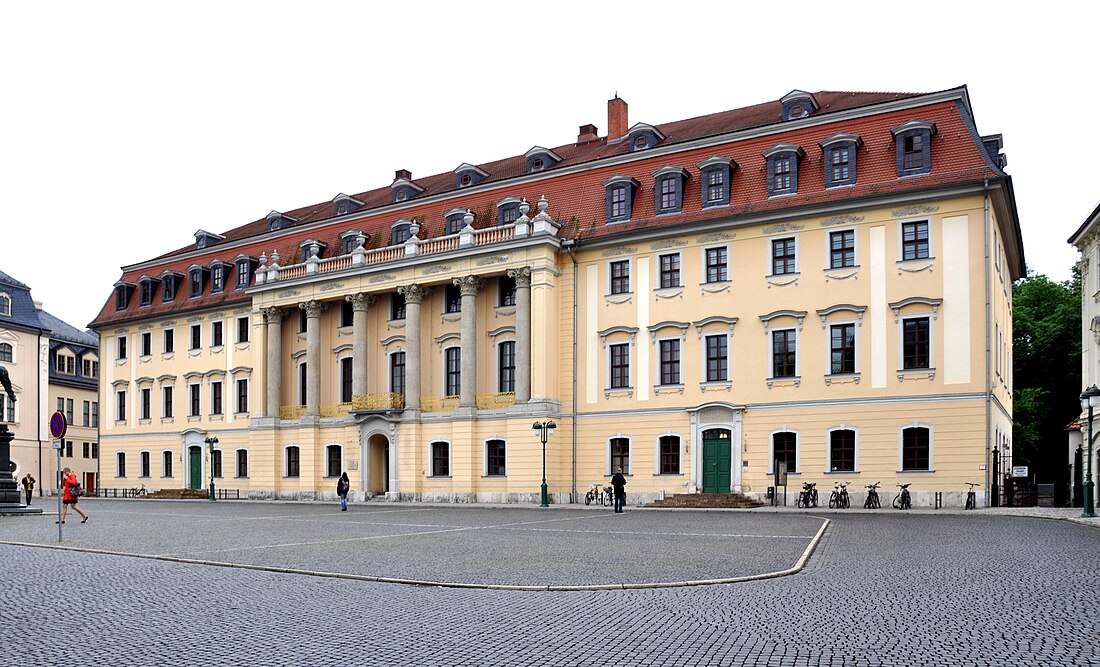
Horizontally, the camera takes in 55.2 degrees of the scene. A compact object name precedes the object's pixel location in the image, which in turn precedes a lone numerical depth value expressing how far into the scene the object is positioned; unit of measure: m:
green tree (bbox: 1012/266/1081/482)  61.28
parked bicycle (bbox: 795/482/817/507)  37.12
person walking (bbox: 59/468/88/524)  28.97
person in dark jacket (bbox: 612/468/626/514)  35.22
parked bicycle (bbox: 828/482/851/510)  36.34
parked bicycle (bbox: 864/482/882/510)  35.97
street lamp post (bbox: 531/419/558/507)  40.48
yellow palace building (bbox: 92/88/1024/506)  36.88
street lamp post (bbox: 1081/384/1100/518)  29.36
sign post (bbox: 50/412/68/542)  22.53
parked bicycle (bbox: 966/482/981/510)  34.59
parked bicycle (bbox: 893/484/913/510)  35.28
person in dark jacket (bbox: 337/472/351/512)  37.72
